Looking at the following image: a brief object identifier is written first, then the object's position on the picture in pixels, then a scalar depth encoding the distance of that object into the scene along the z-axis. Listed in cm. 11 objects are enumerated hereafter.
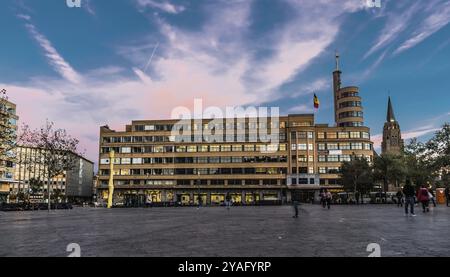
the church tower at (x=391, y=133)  16050
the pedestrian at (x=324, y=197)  4391
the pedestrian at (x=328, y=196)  4089
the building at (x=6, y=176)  10639
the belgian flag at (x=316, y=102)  9436
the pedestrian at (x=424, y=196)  2392
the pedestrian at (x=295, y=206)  2304
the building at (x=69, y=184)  14450
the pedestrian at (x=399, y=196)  4282
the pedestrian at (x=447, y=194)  4187
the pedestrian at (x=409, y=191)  2245
